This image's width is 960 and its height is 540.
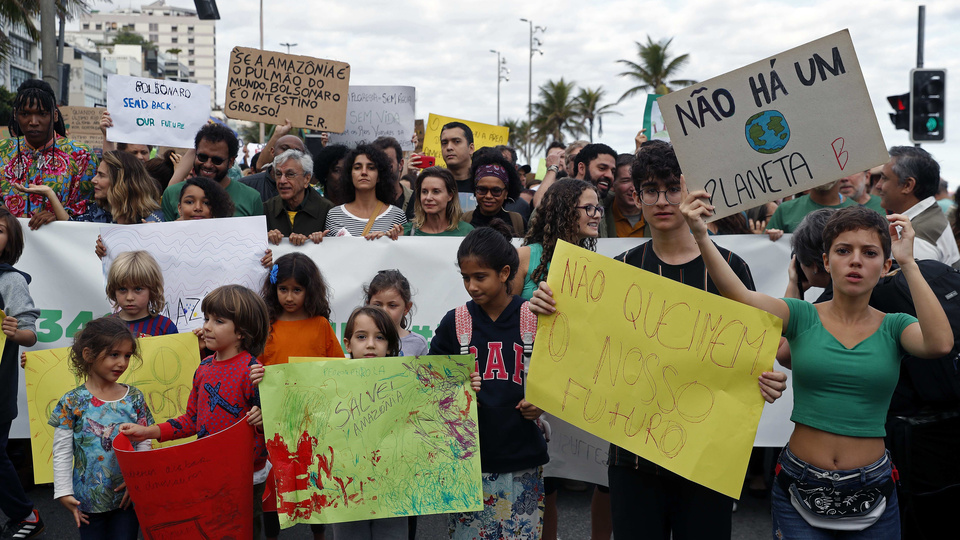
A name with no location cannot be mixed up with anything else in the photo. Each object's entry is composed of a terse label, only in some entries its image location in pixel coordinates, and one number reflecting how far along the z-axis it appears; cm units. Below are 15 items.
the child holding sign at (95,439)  332
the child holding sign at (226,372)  338
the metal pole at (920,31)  1319
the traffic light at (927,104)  1121
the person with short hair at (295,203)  545
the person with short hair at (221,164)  544
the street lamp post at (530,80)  4272
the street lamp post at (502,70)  4894
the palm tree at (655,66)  5031
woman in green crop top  257
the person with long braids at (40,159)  501
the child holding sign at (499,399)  318
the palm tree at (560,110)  6331
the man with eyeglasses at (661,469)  275
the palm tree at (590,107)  6159
